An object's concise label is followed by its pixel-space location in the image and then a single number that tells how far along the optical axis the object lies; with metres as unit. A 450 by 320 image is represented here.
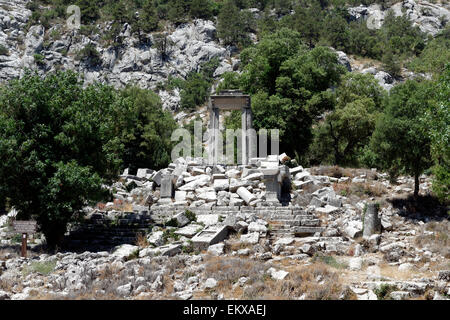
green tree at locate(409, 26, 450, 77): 45.09
